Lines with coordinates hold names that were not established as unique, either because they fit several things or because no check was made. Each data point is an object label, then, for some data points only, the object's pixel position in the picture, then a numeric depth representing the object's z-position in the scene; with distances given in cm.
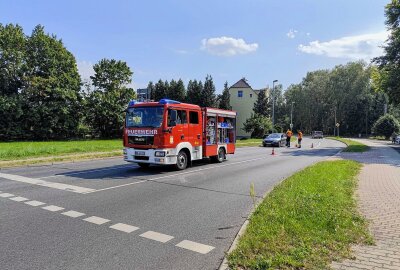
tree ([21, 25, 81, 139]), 4391
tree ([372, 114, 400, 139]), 7175
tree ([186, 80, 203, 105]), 7069
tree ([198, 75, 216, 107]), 6981
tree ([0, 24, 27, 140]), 4142
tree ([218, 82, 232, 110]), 6951
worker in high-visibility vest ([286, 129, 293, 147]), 3519
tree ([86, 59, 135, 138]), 4869
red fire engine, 1301
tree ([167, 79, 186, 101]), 7419
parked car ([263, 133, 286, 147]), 3584
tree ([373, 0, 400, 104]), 3133
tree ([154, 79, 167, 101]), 7700
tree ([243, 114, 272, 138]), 5925
